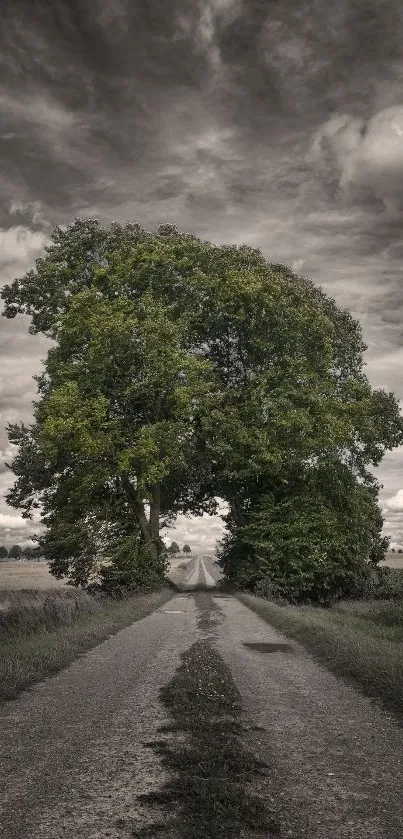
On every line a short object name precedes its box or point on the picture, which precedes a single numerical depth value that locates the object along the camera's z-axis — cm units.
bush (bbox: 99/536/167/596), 2900
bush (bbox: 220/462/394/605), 2961
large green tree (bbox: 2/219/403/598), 2853
